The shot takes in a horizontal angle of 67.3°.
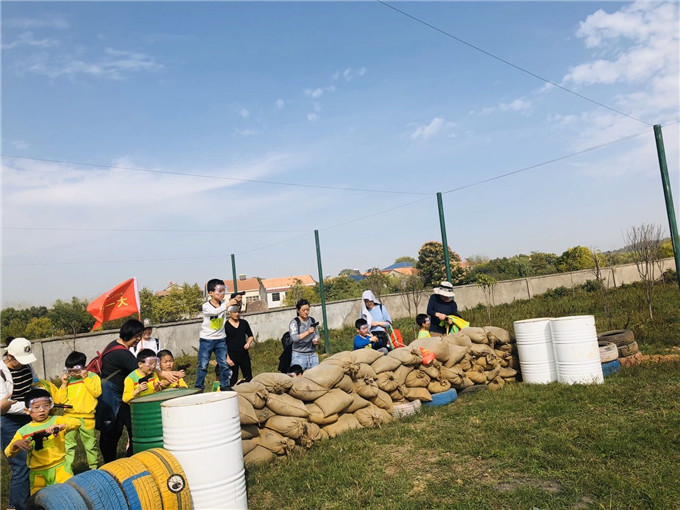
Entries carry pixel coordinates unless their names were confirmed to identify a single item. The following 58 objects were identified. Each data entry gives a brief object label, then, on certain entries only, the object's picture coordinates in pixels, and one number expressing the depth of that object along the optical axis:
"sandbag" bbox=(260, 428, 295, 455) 5.20
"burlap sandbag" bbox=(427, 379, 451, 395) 6.91
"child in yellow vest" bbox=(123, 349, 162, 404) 4.79
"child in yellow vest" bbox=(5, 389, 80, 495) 4.03
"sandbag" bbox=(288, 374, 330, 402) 5.64
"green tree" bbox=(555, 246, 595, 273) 39.22
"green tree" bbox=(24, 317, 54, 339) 37.78
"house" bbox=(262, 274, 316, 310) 84.01
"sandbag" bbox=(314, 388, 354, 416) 5.75
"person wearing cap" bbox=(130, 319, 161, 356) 7.64
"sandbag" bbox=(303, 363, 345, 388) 5.85
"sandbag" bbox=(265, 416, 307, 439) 5.30
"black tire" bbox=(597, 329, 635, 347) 7.95
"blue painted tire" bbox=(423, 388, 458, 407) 6.81
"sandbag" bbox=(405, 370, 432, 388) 6.76
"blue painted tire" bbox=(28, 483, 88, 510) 2.93
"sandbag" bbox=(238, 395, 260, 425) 5.02
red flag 8.89
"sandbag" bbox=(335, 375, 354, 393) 6.04
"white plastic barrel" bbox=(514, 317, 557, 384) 7.36
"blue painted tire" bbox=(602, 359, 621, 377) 7.39
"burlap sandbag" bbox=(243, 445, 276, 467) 5.04
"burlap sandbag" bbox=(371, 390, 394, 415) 6.34
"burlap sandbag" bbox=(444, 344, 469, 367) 7.23
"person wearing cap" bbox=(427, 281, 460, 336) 8.45
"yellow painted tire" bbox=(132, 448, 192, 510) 3.38
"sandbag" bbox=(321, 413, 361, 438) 5.78
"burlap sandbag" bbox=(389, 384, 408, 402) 6.58
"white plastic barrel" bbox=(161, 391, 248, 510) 3.65
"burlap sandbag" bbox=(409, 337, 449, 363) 7.12
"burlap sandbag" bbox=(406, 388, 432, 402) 6.66
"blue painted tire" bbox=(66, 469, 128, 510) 3.03
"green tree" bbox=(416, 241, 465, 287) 52.12
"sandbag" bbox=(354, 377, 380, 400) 6.22
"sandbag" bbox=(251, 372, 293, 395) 5.47
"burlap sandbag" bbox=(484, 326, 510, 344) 7.86
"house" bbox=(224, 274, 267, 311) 85.31
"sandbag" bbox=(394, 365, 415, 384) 6.65
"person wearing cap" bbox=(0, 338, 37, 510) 4.14
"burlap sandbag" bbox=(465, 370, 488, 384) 7.38
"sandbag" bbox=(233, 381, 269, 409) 5.23
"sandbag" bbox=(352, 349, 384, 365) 6.49
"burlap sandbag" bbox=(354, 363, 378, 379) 6.33
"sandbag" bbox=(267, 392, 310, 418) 5.36
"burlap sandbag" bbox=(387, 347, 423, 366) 6.75
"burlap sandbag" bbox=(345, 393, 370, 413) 6.05
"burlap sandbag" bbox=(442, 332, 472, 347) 7.58
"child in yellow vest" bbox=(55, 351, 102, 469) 4.75
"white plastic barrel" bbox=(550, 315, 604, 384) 6.98
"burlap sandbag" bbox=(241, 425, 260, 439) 5.06
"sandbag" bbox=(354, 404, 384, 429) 6.03
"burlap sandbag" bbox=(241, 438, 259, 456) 5.04
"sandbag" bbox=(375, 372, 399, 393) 6.45
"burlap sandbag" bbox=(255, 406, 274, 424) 5.21
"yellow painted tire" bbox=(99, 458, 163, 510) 3.21
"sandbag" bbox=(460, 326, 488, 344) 7.72
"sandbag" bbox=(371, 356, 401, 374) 6.55
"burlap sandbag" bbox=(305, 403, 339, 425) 5.64
